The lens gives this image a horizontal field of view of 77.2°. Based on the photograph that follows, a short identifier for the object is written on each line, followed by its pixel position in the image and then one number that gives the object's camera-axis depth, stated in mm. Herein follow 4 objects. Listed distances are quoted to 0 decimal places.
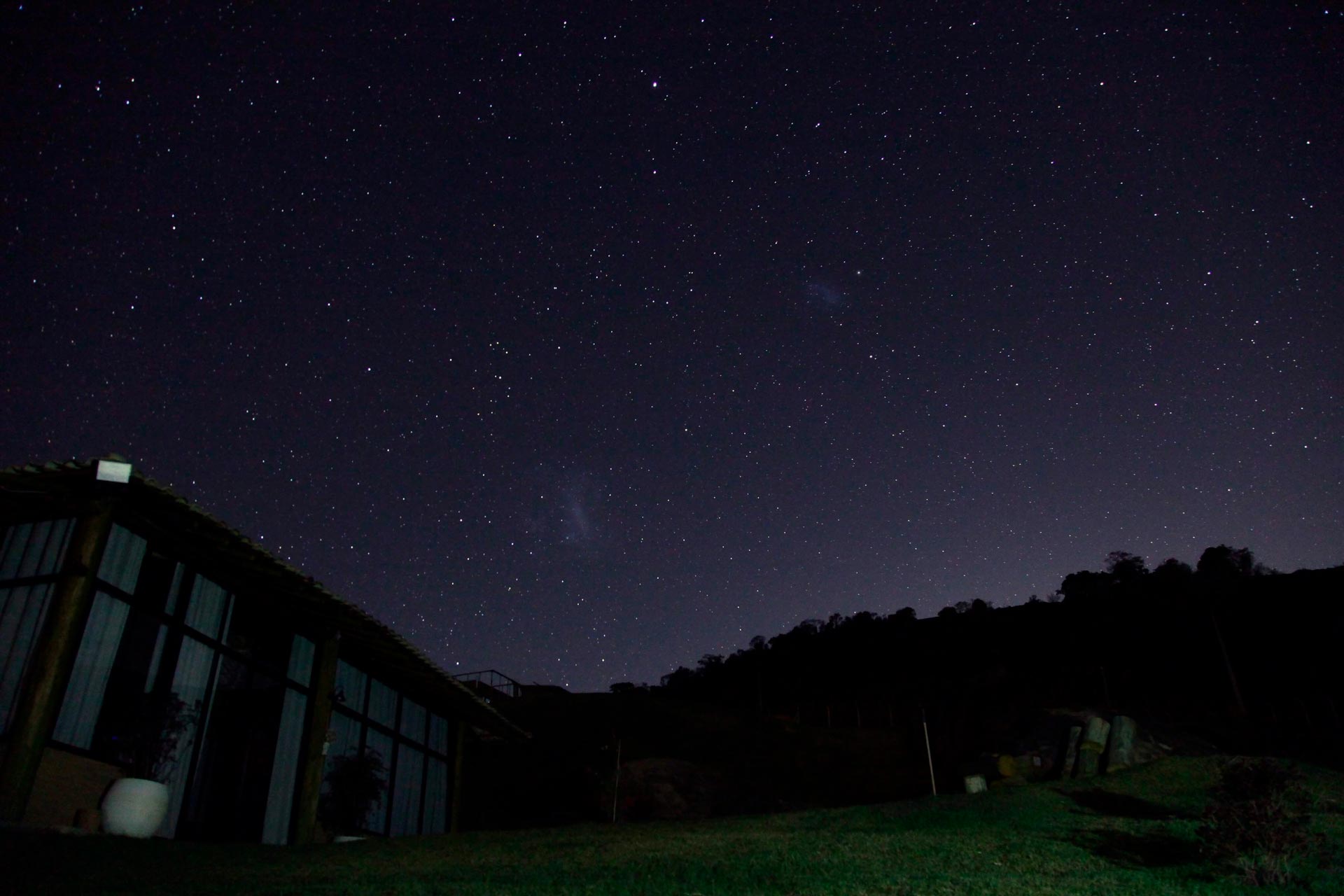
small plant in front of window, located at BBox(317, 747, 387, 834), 16328
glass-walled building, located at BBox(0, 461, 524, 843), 10625
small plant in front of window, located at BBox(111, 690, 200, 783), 11555
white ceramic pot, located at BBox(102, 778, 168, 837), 10883
